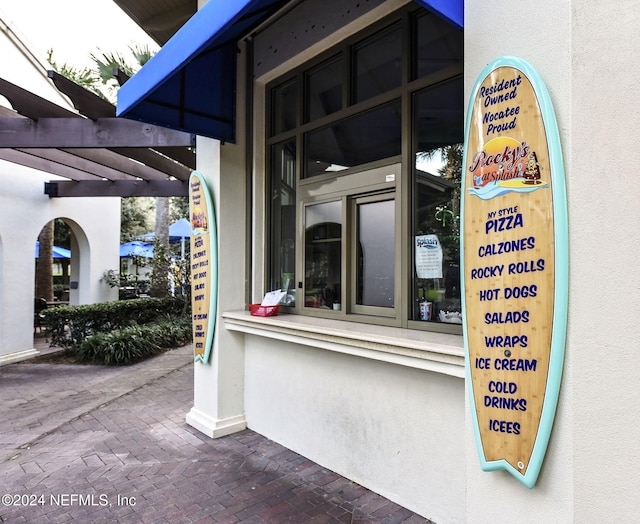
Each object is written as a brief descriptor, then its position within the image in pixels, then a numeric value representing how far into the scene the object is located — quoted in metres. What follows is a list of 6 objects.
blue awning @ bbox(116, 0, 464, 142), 2.59
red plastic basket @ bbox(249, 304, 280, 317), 4.13
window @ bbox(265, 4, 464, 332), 3.10
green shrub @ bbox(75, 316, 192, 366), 7.81
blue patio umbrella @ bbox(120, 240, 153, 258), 15.15
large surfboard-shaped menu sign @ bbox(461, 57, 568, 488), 1.85
